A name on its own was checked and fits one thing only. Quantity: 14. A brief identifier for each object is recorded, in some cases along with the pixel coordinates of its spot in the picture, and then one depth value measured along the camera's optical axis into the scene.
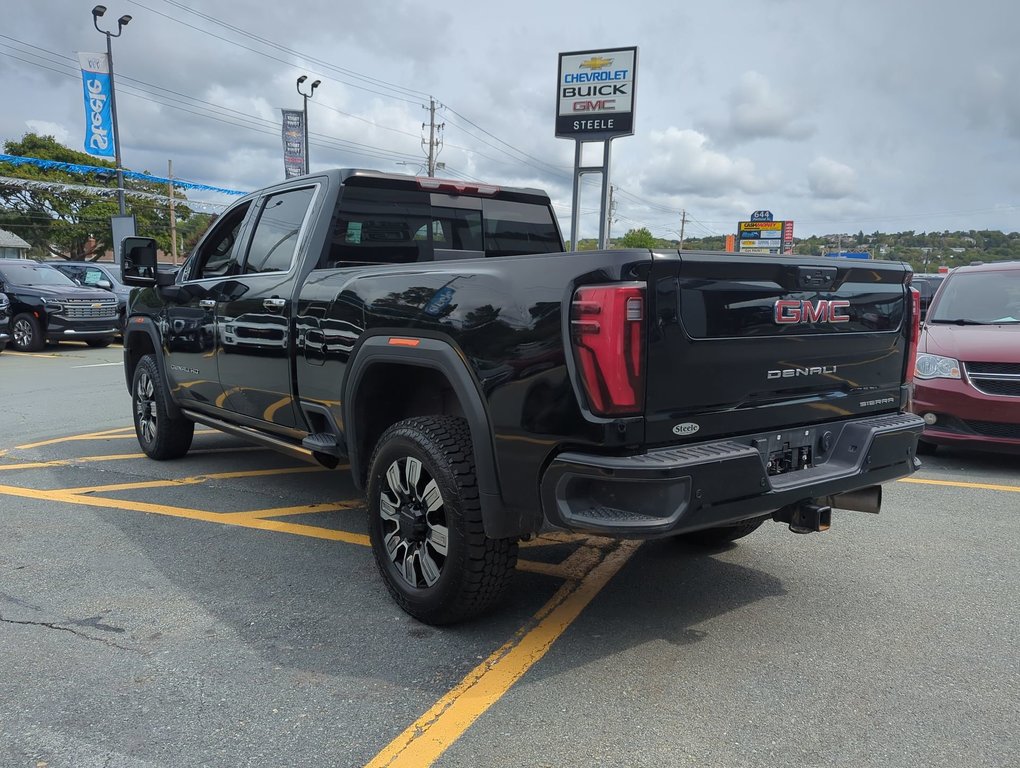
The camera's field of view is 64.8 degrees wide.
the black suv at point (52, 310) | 15.70
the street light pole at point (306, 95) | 27.77
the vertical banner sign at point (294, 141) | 28.30
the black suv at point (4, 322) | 14.34
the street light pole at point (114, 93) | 24.31
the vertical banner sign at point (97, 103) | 24.72
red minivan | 6.20
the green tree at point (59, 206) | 50.41
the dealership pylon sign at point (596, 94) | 19.78
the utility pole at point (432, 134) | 50.16
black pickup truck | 2.73
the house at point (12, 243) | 57.97
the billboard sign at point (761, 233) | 64.19
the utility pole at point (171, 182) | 47.21
